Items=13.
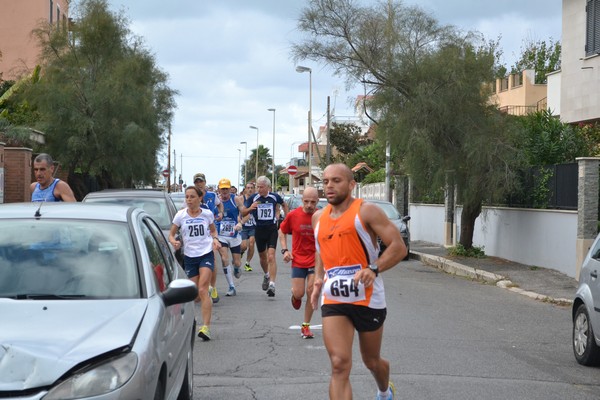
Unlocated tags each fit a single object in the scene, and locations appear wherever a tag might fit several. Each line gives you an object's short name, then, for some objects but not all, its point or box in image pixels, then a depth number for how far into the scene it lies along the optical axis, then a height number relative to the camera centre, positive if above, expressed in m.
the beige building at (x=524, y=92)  56.31 +5.81
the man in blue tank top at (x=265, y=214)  15.07 -0.66
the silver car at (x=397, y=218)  24.62 -1.16
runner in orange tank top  5.97 -0.63
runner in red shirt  10.73 -0.86
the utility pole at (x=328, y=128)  44.15 +2.63
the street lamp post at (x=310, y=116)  47.49 +3.59
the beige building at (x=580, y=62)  22.92 +3.22
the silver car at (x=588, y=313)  8.87 -1.40
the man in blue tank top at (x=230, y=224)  15.73 -0.88
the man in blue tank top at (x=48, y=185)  10.32 -0.14
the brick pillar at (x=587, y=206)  17.09 -0.50
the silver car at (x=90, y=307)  4.25 -0.76
